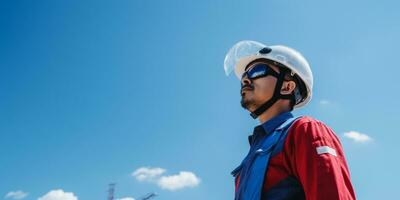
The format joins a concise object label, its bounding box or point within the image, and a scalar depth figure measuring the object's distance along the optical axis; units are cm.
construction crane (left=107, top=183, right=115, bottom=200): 9860
